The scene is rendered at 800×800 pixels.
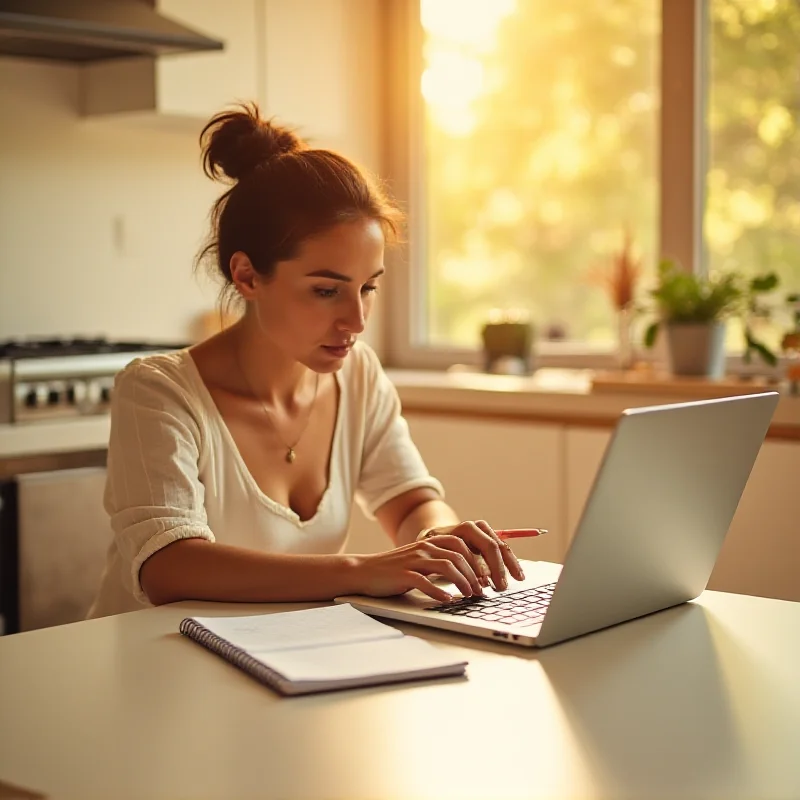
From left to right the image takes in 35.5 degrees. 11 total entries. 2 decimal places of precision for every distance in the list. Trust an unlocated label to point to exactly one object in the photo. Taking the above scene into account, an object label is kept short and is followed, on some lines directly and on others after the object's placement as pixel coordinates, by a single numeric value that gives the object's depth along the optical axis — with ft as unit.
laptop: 3.82
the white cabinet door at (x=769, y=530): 9.02
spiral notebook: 3.65
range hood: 9.54
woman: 4.96
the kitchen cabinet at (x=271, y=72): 10.98
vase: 10.87
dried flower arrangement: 10.85
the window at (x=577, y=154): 10.74
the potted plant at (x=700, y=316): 9.76
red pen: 4.94
